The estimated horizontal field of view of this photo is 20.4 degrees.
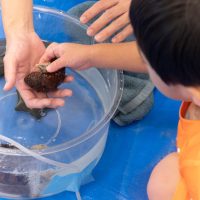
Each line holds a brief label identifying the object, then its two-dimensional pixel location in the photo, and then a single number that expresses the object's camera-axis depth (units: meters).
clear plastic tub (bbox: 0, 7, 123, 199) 1.12
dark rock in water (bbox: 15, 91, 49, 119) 1.31
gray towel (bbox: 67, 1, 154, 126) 1.32
